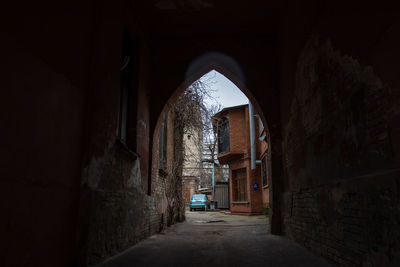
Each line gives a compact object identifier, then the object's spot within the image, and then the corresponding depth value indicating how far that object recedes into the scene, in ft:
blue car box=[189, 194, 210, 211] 76.48
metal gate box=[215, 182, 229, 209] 75.77
